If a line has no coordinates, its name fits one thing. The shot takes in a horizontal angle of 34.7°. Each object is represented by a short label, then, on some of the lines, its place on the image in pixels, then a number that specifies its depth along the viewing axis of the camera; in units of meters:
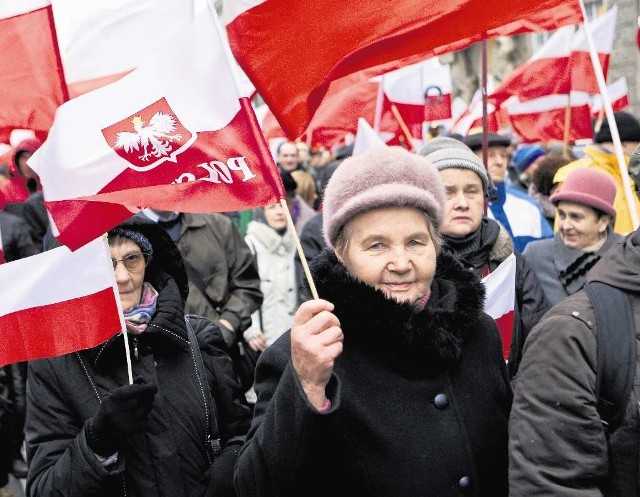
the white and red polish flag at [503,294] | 4.27
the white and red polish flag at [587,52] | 8.38
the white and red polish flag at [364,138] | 5.95
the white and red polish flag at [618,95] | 10.60
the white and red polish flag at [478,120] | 9.12
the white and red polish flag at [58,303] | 3.58
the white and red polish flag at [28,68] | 3.95
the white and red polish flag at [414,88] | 8.35
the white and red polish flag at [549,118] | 9.19
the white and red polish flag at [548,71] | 8.51
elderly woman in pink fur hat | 2.60
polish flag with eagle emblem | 3.02
